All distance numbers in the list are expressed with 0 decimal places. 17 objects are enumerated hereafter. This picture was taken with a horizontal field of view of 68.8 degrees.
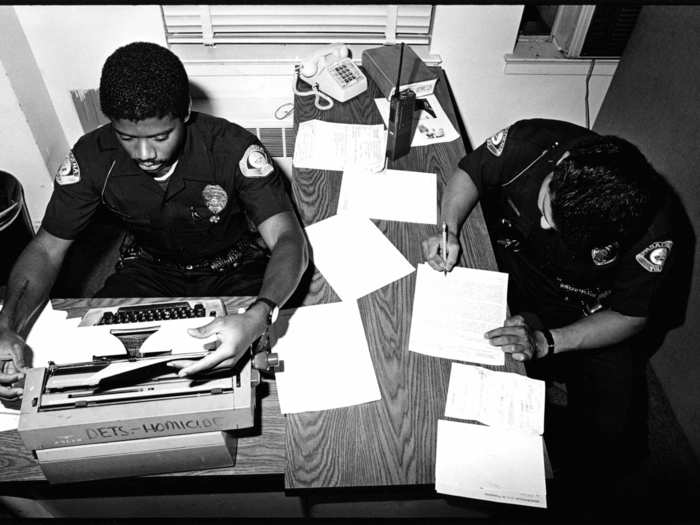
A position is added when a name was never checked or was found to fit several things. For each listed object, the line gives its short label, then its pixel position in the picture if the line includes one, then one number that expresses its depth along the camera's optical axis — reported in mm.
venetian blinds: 2146
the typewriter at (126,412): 907
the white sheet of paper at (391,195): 1553
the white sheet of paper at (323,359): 1149
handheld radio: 1576
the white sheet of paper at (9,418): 1109
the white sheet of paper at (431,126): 1805
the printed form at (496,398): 1136
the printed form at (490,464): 1038
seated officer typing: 1204
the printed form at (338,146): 1699
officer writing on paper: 1188
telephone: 1918
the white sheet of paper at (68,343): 981
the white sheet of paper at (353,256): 1370
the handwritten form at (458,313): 1246
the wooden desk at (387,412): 1060
